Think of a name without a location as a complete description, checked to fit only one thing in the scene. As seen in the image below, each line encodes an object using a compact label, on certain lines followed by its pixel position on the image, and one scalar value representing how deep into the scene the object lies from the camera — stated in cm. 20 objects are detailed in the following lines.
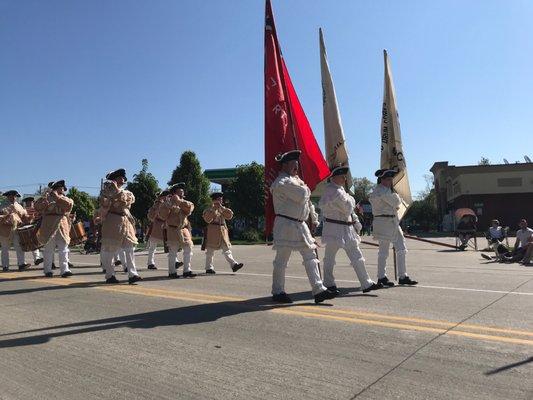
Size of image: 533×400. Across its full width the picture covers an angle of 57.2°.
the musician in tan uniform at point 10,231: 1307
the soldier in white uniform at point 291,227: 672
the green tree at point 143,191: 3769
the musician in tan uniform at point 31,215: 1322
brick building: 5544
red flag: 839
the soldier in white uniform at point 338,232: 743
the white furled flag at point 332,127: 1012
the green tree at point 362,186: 10168
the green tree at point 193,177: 4422
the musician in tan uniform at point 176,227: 1072
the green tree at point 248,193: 4428
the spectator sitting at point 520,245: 1444
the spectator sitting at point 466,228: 2197
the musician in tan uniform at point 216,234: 1145
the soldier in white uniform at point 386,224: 849
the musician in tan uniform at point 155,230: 1241
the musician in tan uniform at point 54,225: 1091
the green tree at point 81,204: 6247
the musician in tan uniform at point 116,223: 925
